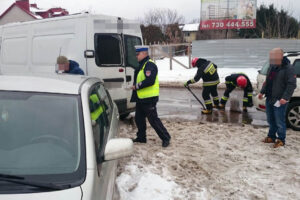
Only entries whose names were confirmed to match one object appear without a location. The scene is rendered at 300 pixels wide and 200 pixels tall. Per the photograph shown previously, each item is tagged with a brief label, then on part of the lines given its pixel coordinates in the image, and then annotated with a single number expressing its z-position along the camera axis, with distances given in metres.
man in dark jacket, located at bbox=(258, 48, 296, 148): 4.95
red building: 39.09
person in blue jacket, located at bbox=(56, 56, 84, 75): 5.34
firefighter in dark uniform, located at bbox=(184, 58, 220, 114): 8.08
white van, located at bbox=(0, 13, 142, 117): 6.08
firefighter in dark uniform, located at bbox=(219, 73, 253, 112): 8.39
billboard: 21.66
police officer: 4.86
